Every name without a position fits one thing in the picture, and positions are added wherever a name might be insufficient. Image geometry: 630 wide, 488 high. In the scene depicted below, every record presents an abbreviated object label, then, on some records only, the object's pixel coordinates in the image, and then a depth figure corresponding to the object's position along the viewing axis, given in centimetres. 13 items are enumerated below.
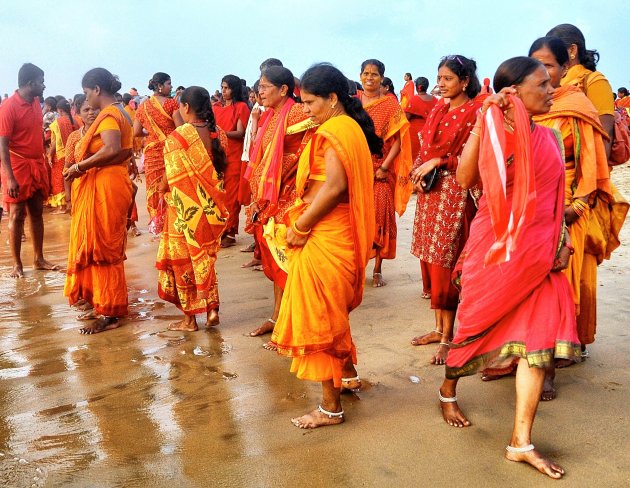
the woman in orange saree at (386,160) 594
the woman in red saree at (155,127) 696
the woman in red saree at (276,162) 420
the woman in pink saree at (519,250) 271
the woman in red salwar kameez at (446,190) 404
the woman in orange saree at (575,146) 356
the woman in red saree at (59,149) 1095
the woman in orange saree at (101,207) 502
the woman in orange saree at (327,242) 315
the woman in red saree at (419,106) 1021
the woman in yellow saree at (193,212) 480
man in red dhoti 695
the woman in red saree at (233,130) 800
